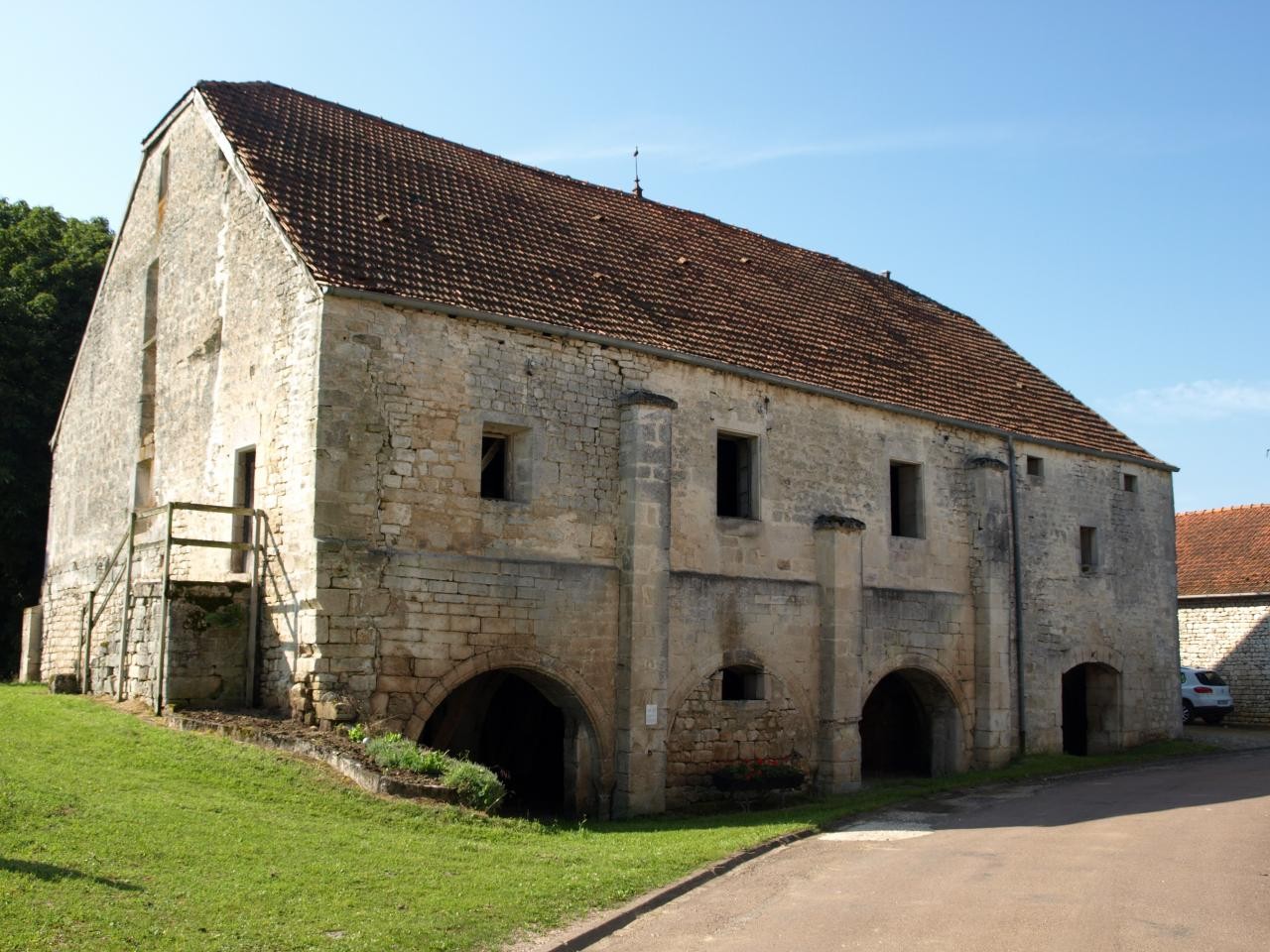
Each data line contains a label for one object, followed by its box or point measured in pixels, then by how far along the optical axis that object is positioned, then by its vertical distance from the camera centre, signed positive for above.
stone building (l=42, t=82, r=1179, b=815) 14.38 +1.95
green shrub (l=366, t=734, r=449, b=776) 12.32 -1.40
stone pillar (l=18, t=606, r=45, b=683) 21.66 -0.41
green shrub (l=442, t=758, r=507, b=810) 12.13 -1.66
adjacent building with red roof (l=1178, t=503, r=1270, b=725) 29.03 +0.63
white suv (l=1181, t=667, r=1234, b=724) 28.56 -1.60
